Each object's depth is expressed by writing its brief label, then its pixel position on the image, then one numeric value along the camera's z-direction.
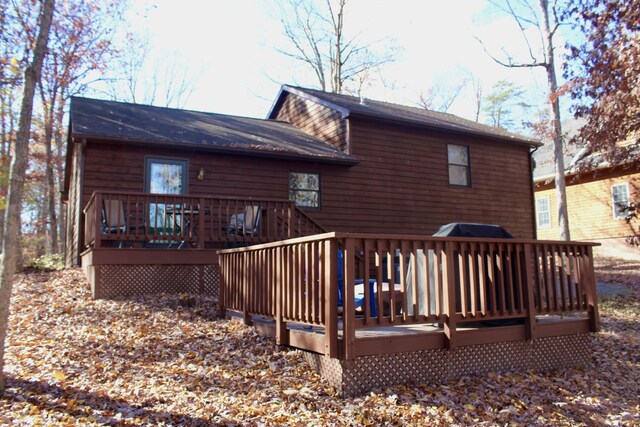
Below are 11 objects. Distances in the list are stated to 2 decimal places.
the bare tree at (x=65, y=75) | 17.44
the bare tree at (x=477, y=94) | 32.56
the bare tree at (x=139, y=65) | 22.19
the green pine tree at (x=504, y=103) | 32.00
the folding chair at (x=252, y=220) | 9.34
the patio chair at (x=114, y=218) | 8.18
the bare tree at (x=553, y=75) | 14.33
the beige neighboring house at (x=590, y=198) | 17.67
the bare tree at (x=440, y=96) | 30.47
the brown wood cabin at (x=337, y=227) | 4.73
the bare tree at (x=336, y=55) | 24.67
